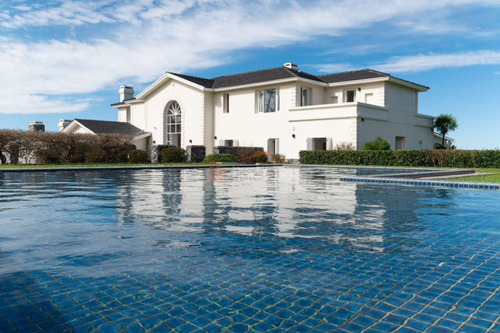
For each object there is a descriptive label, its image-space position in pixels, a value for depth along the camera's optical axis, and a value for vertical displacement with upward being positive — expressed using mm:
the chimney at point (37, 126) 40750 +2820
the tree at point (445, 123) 37781 +2714
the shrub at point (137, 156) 31391 -112
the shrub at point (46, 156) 26688 -75
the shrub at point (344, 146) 30094 +562
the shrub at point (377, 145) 28656 +583
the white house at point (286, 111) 31641 +3608
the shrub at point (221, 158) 31156 -284
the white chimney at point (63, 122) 53312 +4098
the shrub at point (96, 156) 28822 -90
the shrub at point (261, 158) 33938 -321
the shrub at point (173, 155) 32000 -48
